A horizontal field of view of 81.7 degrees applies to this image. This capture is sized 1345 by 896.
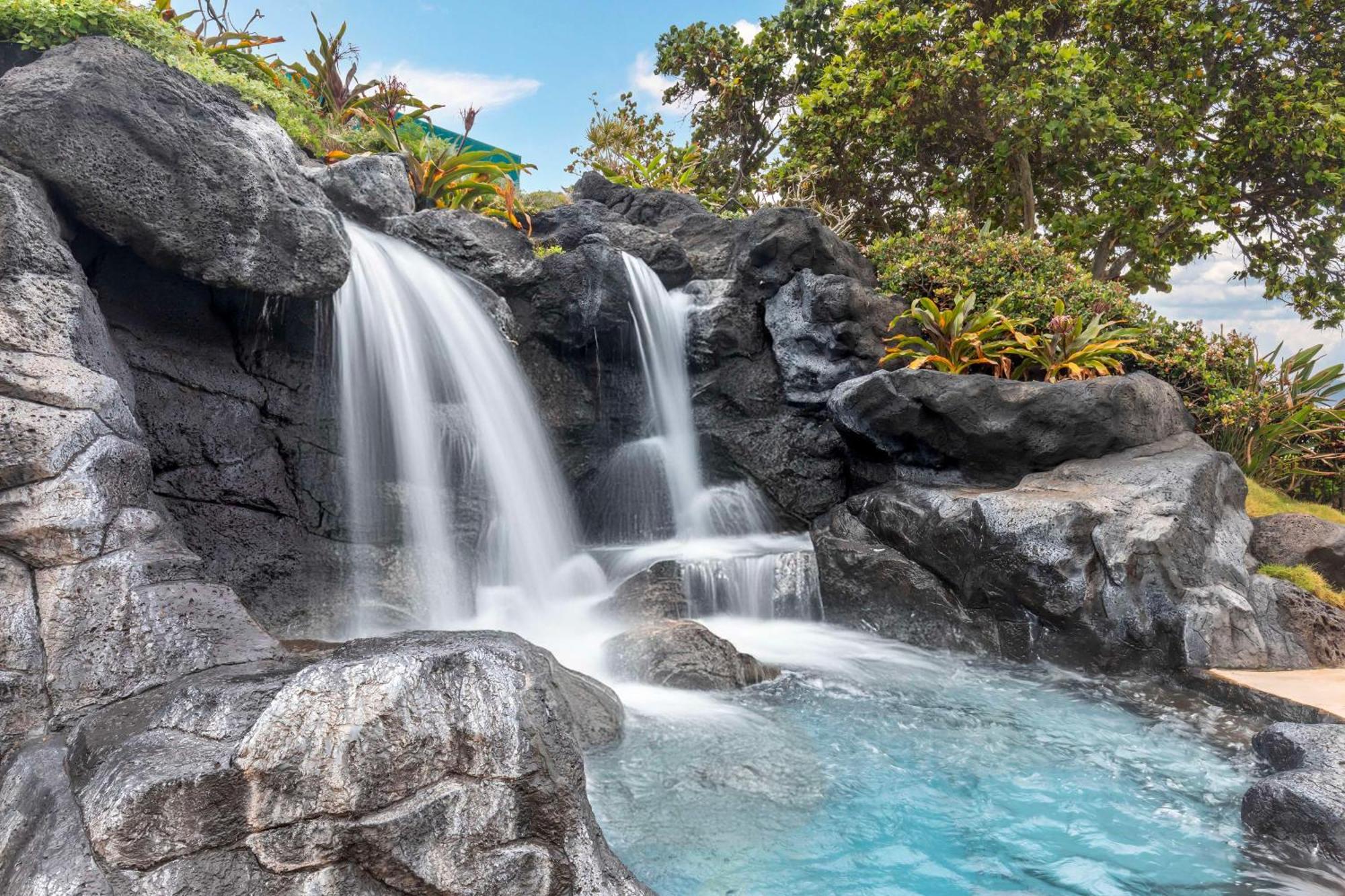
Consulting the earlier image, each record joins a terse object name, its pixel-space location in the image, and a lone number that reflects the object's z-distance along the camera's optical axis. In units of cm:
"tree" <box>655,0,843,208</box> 1839
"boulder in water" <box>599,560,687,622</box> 772
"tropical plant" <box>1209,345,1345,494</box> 929
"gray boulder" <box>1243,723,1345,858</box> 383
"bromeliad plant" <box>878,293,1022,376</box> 920
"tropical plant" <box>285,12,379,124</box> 1190
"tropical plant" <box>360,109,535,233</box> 1092
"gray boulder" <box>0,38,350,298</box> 500
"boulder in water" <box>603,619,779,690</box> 599
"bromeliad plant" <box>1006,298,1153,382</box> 886
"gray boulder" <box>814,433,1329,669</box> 650
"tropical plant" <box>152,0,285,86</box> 1030
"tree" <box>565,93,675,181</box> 1809
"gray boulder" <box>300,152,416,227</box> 923
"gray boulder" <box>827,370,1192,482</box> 781
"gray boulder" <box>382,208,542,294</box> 944
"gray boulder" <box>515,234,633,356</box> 993
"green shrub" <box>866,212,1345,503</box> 937
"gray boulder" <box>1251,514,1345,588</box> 761
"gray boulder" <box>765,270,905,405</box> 1020
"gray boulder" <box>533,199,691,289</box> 1152
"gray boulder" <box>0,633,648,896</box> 273
